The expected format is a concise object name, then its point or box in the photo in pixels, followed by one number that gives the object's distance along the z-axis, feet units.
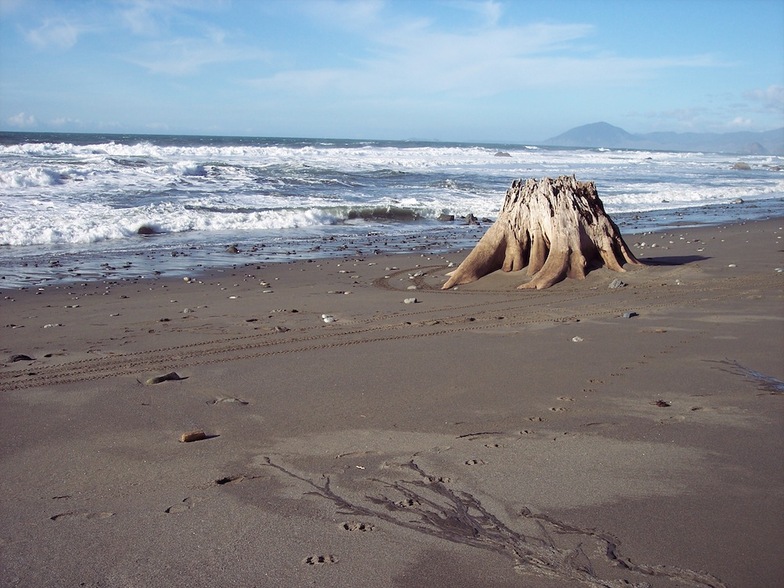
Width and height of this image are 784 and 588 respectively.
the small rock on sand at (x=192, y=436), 13.64
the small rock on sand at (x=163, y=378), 17.51
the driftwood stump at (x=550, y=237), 31.50
